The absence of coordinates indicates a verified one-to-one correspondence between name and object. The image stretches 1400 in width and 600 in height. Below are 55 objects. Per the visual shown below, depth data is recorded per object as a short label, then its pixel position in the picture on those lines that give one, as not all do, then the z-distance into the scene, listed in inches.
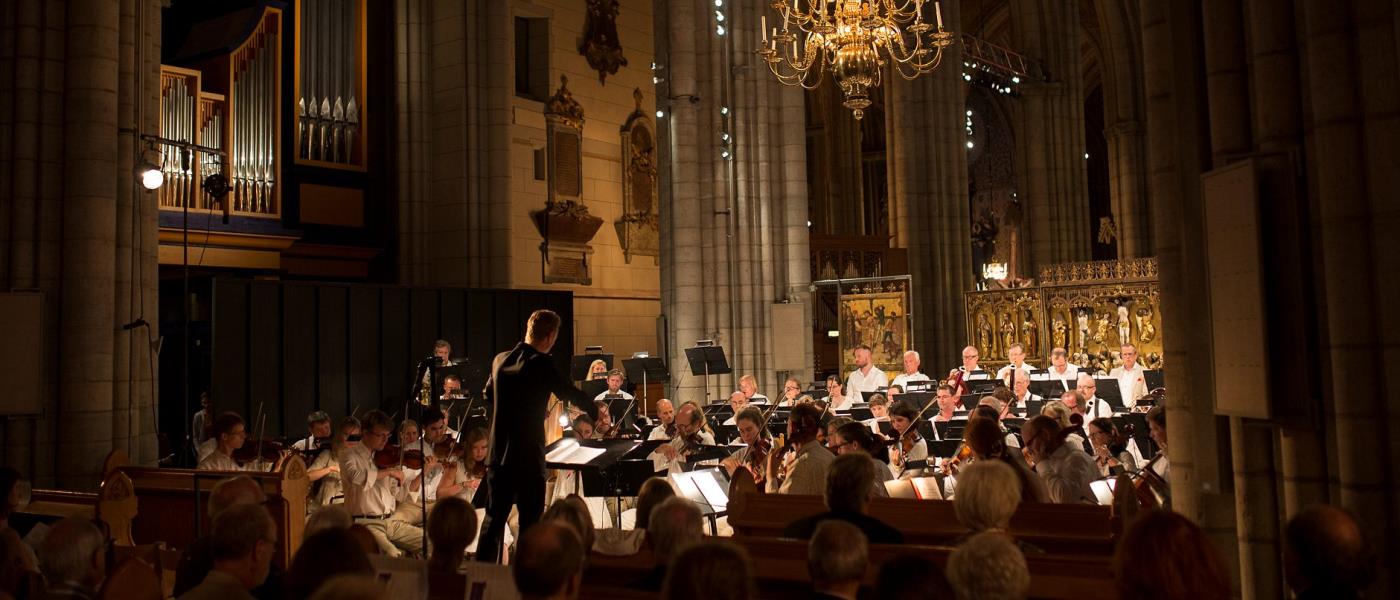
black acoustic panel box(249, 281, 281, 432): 543.2
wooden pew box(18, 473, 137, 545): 244.2
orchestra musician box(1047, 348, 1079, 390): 509.4
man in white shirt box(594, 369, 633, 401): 508.4
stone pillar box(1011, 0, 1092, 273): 990.4
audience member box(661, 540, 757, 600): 112.7
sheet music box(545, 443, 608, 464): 258.2
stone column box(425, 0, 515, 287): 663.1
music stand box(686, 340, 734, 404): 553.9
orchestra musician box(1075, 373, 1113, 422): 434.9
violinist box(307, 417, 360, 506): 310.2
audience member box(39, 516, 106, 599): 160.4
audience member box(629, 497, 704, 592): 160.6
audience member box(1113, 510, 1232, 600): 114.3
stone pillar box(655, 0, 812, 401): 605.9
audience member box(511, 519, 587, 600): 127.5
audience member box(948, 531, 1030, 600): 117.1
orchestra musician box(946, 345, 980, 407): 473.4
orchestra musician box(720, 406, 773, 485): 321.7
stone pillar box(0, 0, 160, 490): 339.3
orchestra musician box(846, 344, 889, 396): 556.6
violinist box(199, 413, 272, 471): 316.8
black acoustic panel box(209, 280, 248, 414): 526.9
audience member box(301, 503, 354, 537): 180.1
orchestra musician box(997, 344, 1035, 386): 507.5
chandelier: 501.0
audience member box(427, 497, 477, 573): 168.9
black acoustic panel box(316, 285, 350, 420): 577.3
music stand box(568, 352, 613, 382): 564.7
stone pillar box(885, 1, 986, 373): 803.4
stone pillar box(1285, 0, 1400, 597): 169.6
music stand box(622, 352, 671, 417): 550.6
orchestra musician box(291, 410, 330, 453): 378.0
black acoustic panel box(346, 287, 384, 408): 592.7
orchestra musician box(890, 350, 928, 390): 542.0
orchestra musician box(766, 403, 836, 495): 264.5
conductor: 239.9
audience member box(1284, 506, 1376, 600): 121.1
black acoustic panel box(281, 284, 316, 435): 558.3
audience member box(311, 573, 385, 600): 97.8
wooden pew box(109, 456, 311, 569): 259.1
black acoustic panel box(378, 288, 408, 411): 607.5
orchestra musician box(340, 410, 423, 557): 299.1
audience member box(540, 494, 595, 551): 169.0
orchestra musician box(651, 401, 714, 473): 352.5
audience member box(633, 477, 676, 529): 196.7
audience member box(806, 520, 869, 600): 131.0
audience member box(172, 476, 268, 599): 161.3
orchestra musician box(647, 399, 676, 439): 398.1
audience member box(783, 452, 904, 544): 180.5
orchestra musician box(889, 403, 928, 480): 336.8
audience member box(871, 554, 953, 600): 112.7
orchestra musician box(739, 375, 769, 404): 499.8
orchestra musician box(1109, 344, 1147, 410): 520.1
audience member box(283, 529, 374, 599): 132.7
